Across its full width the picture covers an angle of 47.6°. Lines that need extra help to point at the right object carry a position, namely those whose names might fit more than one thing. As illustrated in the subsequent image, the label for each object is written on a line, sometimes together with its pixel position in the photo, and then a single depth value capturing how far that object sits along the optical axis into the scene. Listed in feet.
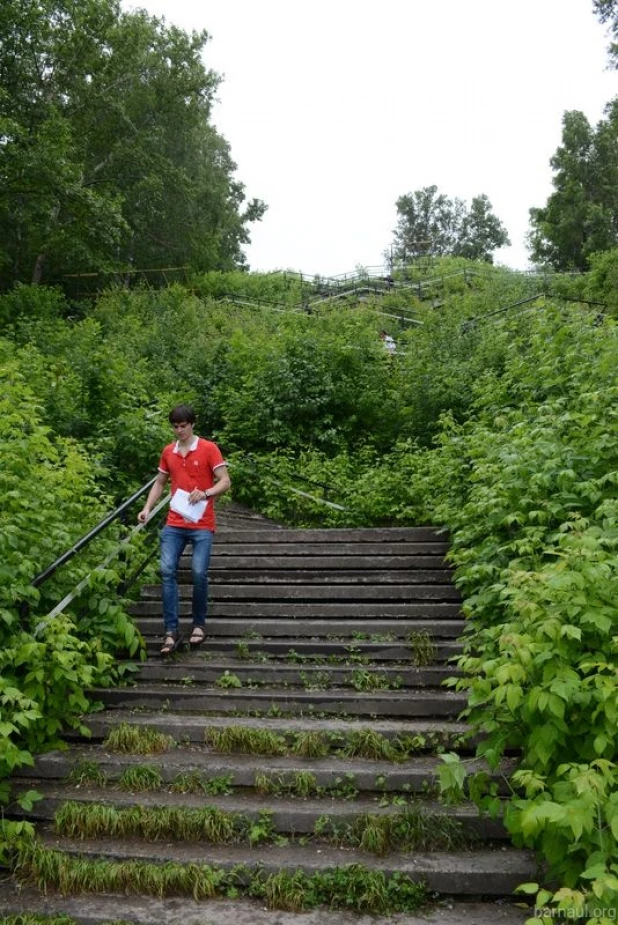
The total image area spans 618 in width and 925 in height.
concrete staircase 10.98
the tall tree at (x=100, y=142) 61.26
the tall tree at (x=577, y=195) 121.70
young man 16.90
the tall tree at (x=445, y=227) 241.35
